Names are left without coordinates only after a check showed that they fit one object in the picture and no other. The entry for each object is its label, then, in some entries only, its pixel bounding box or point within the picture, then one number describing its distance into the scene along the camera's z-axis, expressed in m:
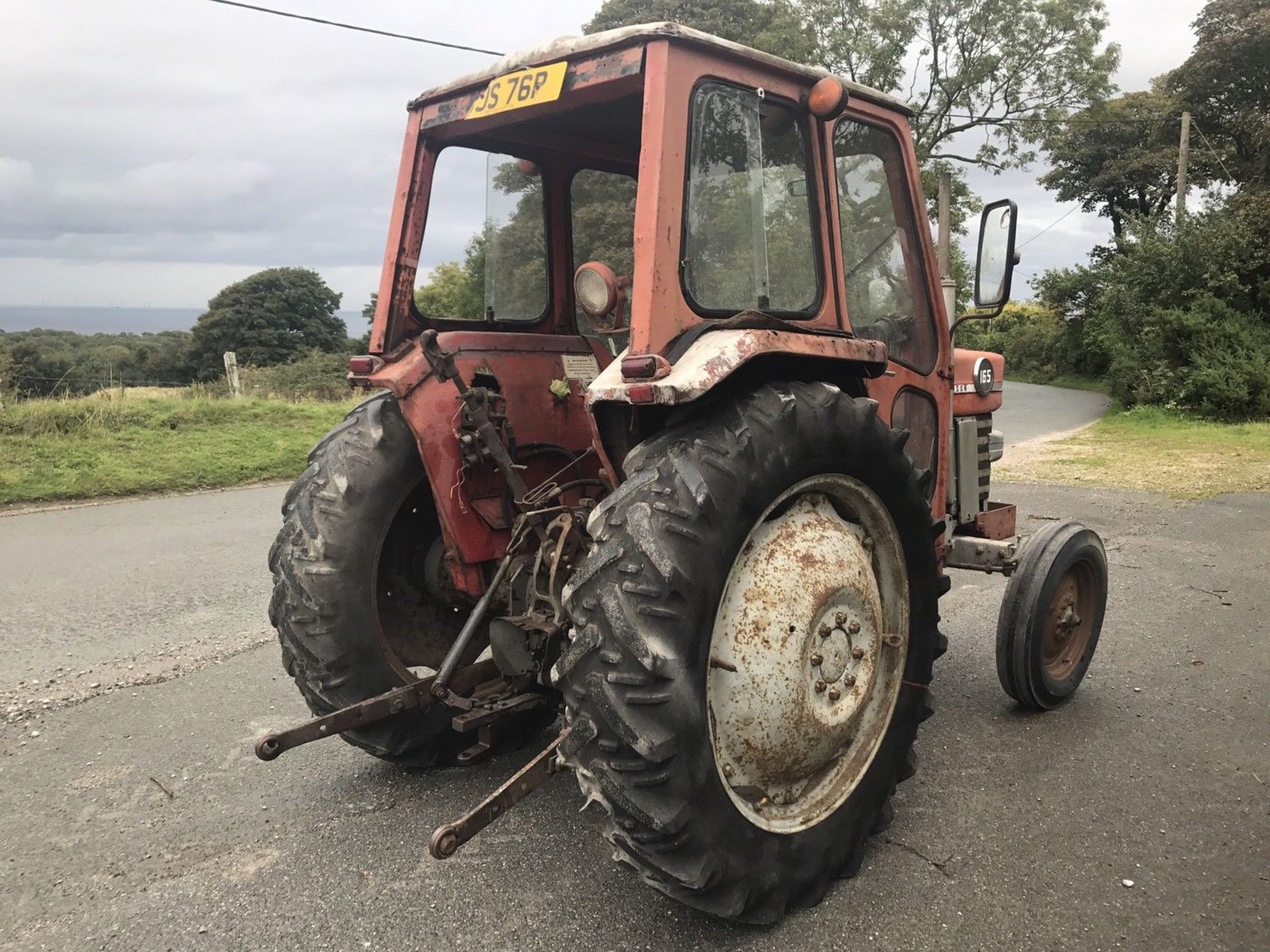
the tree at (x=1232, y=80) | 23.28
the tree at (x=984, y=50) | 25.80
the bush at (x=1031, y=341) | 30.75
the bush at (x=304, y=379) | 17.44
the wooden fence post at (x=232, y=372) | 16.39
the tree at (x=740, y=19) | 25.30
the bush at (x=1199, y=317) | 16.86
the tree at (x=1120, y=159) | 30.22
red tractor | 2.38
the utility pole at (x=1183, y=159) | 21.97
